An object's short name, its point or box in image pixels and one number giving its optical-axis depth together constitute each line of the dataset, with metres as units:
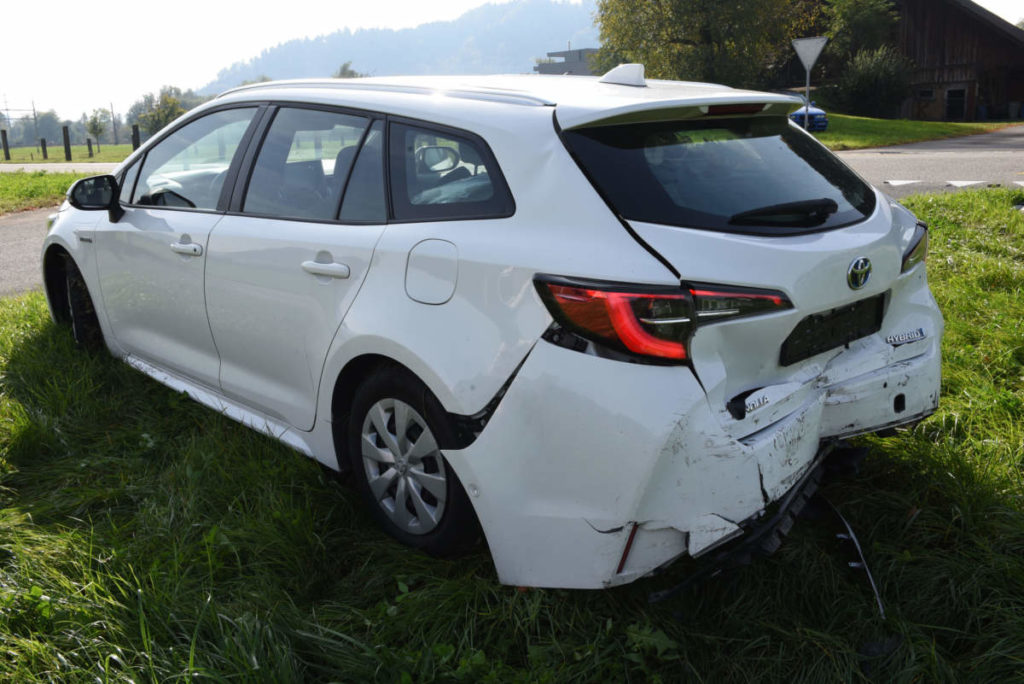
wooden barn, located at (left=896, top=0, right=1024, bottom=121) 39.84
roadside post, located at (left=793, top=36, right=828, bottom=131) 16.78
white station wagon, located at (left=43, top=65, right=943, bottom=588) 2.17
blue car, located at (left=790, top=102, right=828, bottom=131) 25.85
